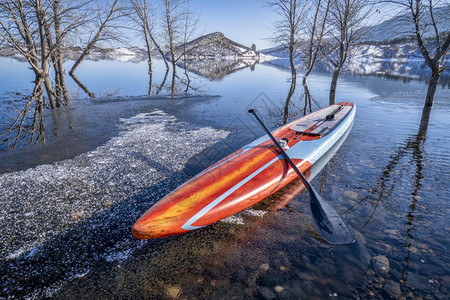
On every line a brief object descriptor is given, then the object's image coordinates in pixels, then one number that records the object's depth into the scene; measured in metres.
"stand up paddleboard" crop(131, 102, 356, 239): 3.00
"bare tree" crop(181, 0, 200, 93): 18.90
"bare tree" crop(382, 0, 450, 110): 9.62
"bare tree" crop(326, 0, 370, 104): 14.01
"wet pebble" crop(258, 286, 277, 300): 2.43
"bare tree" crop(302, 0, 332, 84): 15.42
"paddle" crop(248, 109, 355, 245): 3.15
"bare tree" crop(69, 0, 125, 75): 11.92
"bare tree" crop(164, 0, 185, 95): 20.60
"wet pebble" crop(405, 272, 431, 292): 2.54
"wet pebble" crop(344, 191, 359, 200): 4.25
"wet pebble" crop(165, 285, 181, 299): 2.41
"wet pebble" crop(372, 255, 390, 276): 2.72
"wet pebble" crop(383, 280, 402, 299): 2.46
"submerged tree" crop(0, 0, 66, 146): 7.51
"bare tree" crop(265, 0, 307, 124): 15.74
